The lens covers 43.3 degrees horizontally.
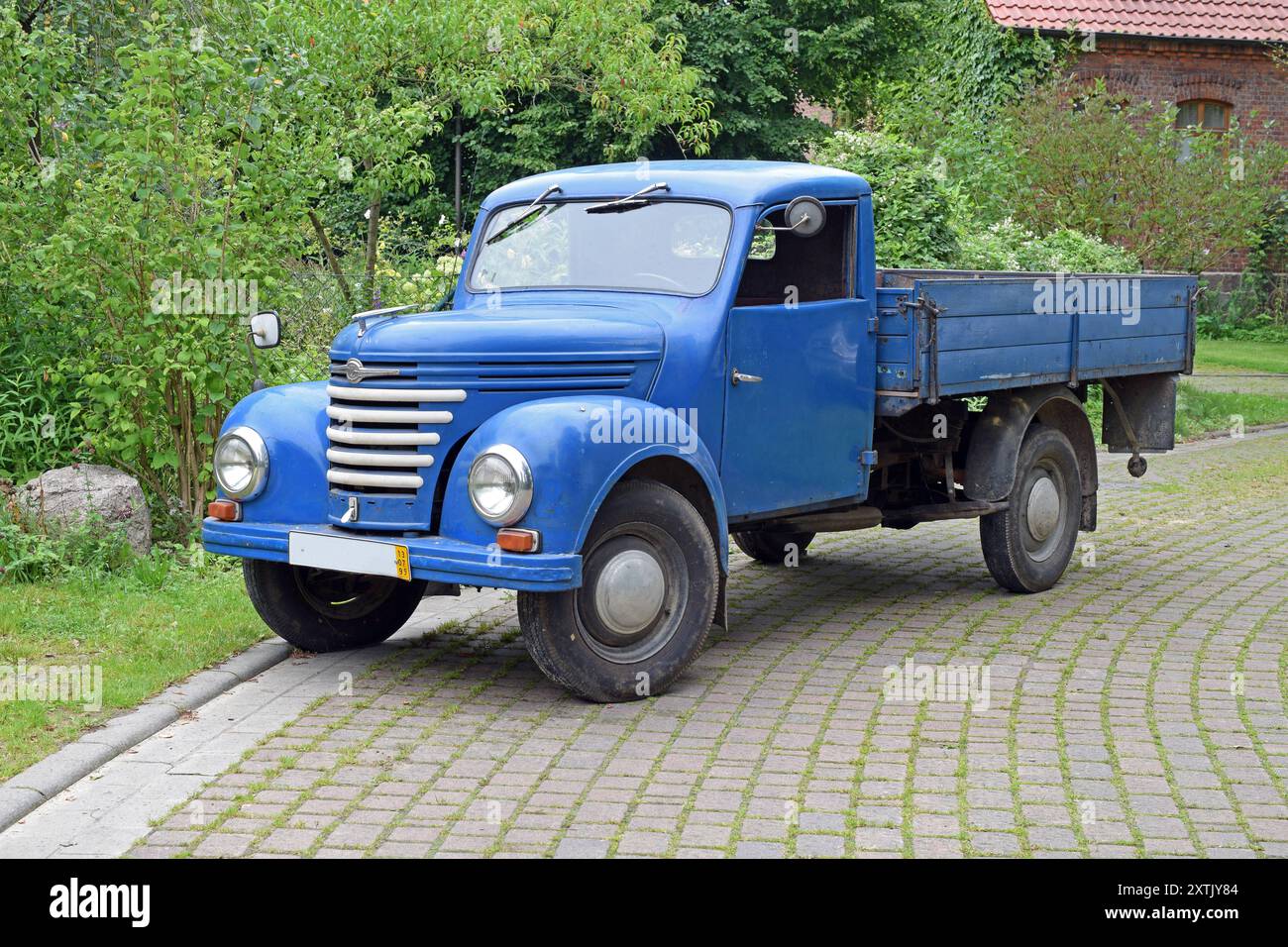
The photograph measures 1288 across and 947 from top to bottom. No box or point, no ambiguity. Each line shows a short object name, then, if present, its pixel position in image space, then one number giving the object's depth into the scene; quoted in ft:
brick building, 93.40
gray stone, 28.89
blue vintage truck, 21.03
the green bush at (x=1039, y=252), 53.67
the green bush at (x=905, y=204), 49.42
